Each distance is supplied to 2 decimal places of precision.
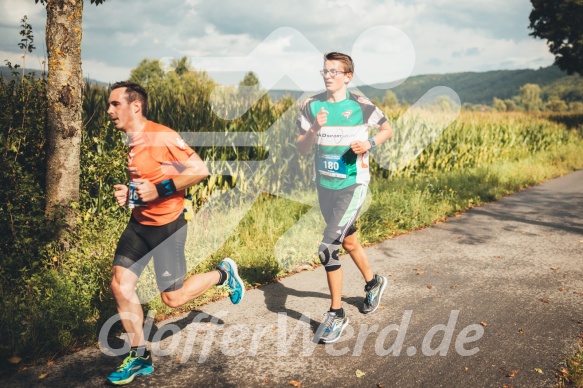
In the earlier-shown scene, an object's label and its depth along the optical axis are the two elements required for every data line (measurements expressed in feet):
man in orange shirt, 10.89
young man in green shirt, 13.38
